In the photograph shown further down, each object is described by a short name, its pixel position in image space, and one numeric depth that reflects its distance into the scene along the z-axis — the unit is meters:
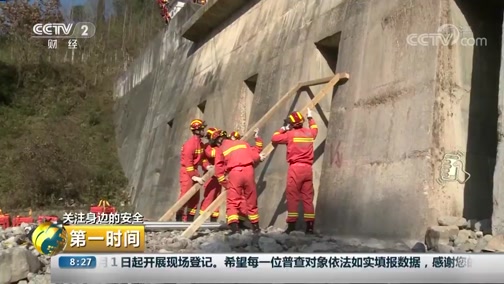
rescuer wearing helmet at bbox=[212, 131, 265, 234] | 6.70
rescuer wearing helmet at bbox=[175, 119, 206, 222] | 8.74
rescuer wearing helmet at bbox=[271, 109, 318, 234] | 6.49
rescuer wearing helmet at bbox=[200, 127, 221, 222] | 8.16
